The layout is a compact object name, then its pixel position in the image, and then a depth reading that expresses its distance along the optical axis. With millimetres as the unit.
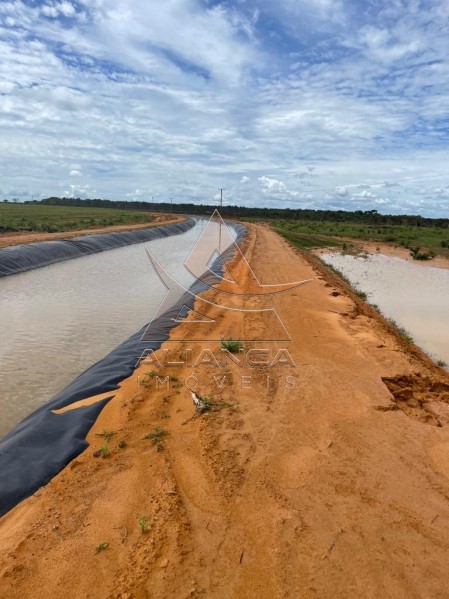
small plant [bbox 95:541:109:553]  3190
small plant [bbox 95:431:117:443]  4775
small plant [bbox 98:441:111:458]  4391
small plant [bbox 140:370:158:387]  6168
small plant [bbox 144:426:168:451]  4532
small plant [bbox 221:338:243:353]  7582
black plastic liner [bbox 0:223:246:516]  3947
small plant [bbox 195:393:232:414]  5348
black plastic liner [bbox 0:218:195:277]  17170
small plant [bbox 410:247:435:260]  26289
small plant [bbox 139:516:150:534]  3390
